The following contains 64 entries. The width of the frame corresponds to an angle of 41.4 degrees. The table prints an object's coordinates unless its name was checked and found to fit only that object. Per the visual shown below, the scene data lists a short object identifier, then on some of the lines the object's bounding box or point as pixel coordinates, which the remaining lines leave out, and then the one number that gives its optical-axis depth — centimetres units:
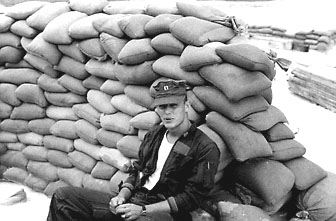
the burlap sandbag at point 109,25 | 386
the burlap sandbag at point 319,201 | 317
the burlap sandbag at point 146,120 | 344
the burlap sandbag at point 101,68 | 394
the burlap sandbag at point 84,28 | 404
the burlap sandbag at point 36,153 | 453
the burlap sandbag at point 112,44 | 381
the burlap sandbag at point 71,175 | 416
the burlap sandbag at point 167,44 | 349
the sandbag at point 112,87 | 390
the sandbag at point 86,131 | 405
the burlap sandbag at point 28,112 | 454
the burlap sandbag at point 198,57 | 322
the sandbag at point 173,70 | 337
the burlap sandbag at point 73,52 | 418
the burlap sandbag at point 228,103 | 317
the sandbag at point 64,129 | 427
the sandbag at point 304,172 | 323
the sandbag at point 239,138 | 310
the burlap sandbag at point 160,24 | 360
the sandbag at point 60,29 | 420
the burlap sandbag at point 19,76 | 458
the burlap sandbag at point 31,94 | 448
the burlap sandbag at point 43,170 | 442
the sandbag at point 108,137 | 384
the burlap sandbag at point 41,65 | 445
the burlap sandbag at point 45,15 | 446
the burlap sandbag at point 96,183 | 389
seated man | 260
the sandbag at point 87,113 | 406
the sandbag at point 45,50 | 430
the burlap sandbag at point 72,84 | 422
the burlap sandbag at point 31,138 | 457
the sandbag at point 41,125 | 448
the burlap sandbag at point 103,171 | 389
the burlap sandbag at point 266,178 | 312
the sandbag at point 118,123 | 372
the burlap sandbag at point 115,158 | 369
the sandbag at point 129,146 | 362
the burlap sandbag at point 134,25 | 373
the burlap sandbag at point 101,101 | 393
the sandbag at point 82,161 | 409
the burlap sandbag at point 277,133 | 331
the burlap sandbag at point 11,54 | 468
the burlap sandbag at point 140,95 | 363
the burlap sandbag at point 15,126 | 466
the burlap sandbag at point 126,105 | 371
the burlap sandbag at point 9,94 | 463
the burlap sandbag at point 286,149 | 328
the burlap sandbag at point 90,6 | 436
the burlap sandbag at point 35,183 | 449
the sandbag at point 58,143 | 431
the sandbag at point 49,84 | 436
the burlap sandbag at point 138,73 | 362
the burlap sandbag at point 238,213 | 298
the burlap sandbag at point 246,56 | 313
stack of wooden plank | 577
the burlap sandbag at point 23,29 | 452
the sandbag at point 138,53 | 362
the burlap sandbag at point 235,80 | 312
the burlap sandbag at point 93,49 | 398
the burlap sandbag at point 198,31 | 339
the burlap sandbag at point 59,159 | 433
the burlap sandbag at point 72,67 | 418
